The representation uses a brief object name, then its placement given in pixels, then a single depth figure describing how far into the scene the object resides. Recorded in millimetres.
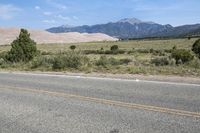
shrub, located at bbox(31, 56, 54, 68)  24391
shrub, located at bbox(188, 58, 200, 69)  18878
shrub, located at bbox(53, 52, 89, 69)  22406
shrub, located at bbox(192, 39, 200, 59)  39175
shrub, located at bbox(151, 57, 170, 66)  23984
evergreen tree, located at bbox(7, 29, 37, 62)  31484
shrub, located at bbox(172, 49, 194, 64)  28969
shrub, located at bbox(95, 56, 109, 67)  23278
